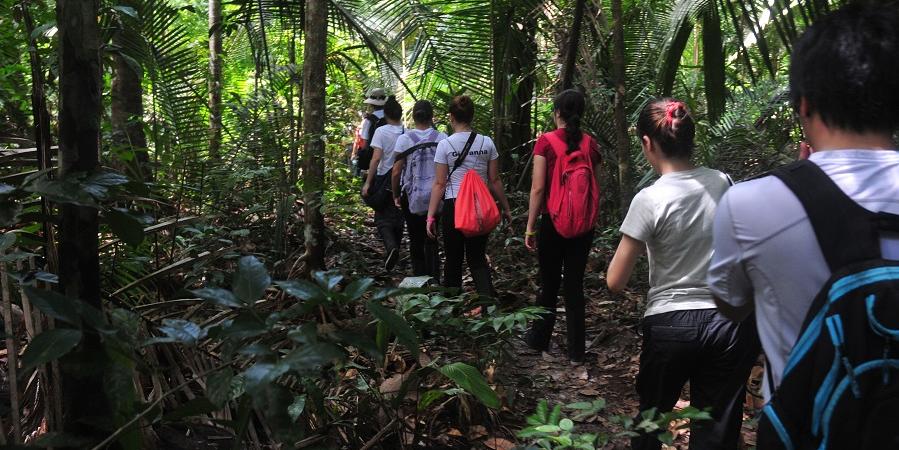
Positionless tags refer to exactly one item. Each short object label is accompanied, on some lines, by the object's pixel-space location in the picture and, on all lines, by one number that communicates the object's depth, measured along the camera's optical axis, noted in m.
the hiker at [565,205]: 4.81
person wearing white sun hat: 8.45
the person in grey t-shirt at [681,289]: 2.83
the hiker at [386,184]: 7.02
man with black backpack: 1.34
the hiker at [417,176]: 6.35
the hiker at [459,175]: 5.56
